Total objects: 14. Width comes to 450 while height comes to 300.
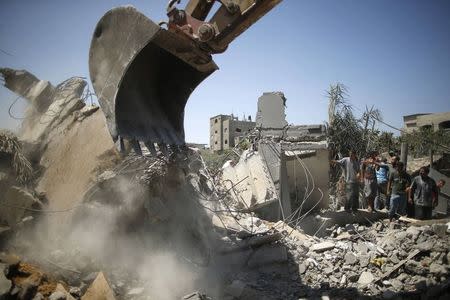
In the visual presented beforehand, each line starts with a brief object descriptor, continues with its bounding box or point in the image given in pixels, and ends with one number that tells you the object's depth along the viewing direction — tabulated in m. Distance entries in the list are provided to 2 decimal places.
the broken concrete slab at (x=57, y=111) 5.61
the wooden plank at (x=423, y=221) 6.92
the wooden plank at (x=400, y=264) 5.49
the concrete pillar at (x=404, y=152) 9.55
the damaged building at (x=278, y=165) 8.30
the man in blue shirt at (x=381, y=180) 8.42
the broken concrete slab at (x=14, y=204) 4.30
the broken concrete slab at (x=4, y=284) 3.09
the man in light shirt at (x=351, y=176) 7.74
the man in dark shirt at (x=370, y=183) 8.05
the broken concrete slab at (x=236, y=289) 4.82
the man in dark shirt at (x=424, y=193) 7.32
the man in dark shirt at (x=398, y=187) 7.59
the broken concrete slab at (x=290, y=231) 7.03
